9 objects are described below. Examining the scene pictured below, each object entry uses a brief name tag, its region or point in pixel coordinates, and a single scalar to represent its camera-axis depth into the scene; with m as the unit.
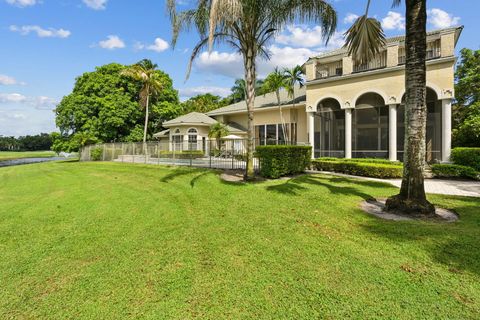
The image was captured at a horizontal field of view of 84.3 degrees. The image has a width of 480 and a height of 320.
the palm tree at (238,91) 38.65
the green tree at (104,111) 31.16
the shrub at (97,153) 27.03
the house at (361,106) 14.56
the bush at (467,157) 12.32
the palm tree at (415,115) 6.20
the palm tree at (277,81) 20.88
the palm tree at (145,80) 28.83
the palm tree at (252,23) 9.98
